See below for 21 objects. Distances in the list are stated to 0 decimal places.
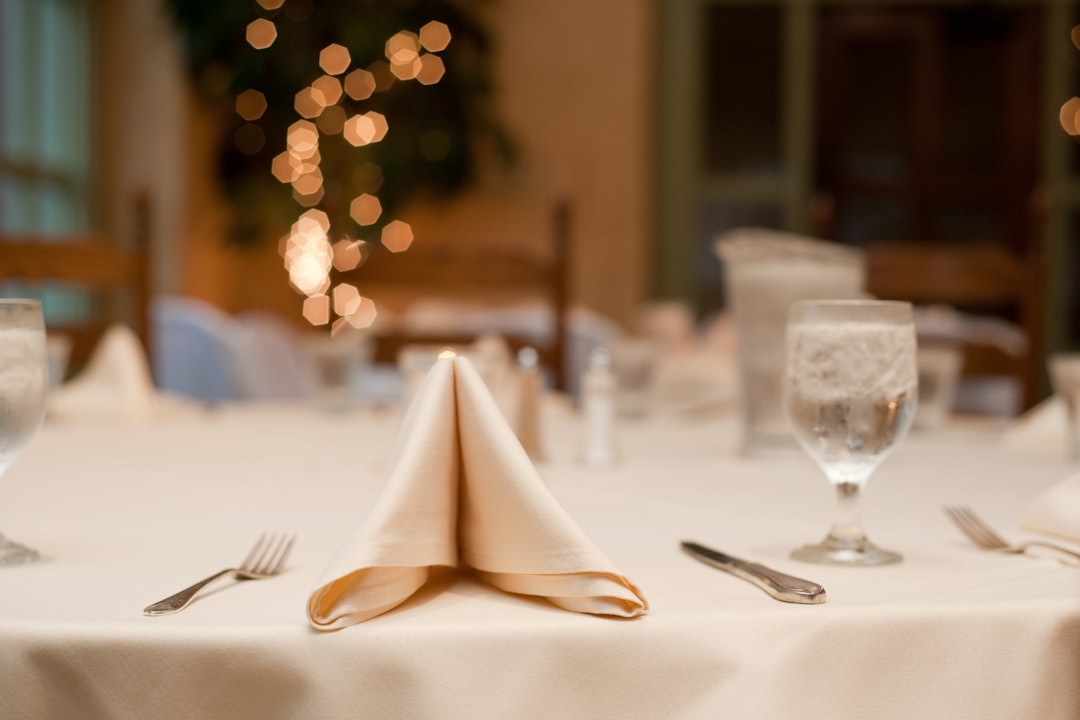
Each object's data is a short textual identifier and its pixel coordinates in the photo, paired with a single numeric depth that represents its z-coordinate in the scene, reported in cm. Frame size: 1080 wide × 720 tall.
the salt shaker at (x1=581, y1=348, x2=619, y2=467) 190
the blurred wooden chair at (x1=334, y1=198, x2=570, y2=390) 331
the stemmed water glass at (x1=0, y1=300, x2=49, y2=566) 139
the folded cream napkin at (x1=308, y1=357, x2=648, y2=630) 128
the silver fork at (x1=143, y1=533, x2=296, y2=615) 128
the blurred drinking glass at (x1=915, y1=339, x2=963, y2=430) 222
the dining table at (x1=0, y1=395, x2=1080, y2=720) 124
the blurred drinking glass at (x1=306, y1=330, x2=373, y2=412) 256
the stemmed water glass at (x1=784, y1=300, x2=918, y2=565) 141
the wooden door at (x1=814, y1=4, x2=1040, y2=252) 865
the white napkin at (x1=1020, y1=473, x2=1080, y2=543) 146
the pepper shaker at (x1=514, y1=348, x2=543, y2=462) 189
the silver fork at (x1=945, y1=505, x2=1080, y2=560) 145
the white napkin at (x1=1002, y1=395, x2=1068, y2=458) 207
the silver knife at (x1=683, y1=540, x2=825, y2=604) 131
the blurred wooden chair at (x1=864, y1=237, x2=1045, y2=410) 318
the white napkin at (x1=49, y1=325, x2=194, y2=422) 235
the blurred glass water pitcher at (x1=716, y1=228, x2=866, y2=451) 190
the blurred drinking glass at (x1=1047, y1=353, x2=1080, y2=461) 197
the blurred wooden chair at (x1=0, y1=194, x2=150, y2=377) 303
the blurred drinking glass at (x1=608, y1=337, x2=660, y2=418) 260
